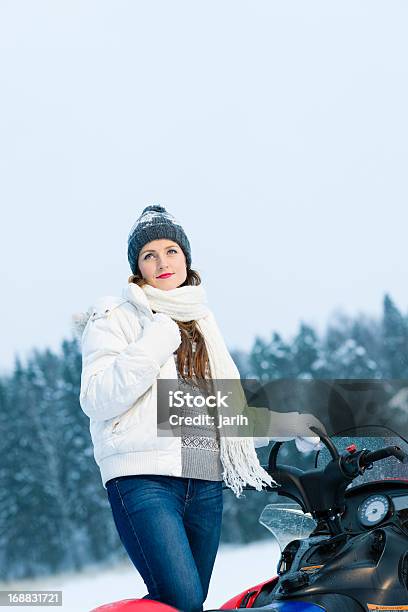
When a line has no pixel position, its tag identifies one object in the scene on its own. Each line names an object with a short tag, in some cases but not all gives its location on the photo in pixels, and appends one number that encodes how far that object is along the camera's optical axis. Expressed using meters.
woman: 6.29
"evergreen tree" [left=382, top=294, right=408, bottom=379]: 27.96
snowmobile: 6.30
